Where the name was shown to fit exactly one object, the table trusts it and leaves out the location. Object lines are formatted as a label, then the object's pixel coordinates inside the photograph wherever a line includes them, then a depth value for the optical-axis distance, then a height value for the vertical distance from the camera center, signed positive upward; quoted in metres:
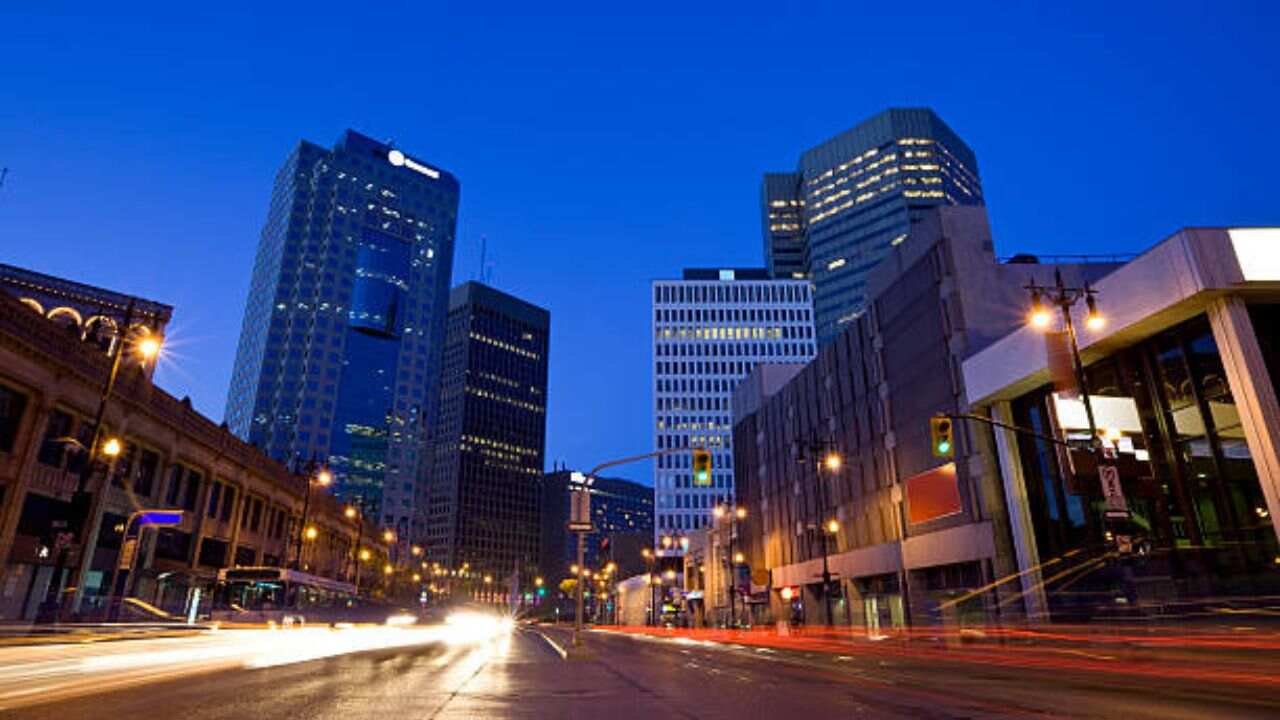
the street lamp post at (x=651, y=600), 97.69 +0.99
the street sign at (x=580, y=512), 27.52 +3.45
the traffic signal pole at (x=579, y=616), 26.22 -0.28
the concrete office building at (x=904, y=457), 39.88 +9.92
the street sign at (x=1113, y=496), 21.52 +3.02
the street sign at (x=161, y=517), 32.19 +3.96
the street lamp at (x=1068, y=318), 22.86 +8.86
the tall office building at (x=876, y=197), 179.25 +98.33
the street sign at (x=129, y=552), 28.82 +2.26
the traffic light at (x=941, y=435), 21.70 +4.84
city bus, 37.62 +0.85
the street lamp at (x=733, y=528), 78.62 +8.24
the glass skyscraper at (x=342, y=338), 167.50 +62.71
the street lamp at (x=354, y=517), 88.00 +10.85
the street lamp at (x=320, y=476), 48.99 +8.83
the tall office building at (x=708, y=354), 143.12 +49.92
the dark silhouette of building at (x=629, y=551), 151.62 +11.20
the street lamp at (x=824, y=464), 53.20 +10.41
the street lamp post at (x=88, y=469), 20.42 +4.14
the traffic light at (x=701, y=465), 22.95 +4.36
